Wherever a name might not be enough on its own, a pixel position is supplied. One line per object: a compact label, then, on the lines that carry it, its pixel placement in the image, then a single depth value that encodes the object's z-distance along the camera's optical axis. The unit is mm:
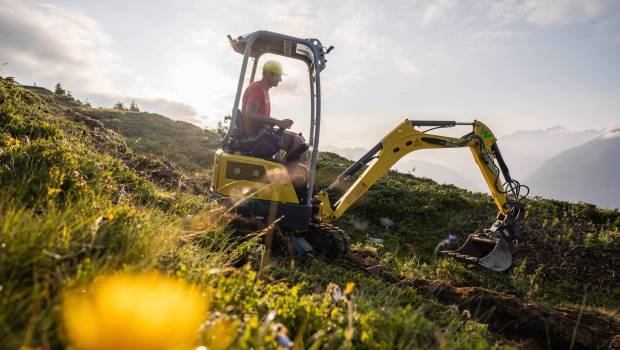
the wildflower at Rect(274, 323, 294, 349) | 1727
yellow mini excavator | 6789
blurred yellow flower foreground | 1946
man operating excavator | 6738
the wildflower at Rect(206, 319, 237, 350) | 2031
